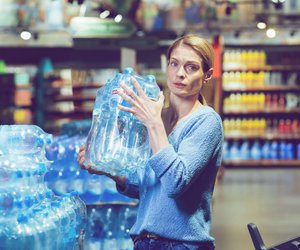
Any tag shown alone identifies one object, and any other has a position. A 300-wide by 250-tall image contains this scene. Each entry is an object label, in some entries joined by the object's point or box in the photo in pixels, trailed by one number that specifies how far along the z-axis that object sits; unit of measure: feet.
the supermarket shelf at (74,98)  44.27
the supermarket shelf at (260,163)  45.70
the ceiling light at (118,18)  34.10
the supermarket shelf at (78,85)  43.37
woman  8.06
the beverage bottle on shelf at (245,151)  45.75
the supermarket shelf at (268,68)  46.40
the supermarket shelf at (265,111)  46.32
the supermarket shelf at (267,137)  45.96
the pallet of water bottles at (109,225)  15.12
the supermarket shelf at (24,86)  42.62
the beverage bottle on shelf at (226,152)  45.62
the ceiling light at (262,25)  36.63
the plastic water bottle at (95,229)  15.11
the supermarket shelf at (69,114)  43.45
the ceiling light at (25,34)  36.09
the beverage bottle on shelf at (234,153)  45.70
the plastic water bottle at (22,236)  9.06
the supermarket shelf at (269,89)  46.39
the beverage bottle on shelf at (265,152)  45.98
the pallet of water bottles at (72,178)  14.40
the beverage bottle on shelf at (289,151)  45.78
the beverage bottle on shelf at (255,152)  45.85
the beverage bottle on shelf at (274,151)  45.93
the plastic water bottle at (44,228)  9.29
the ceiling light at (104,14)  34.18
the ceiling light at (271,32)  39.11
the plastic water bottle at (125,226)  15.56
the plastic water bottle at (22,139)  9.84
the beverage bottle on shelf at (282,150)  45.85
